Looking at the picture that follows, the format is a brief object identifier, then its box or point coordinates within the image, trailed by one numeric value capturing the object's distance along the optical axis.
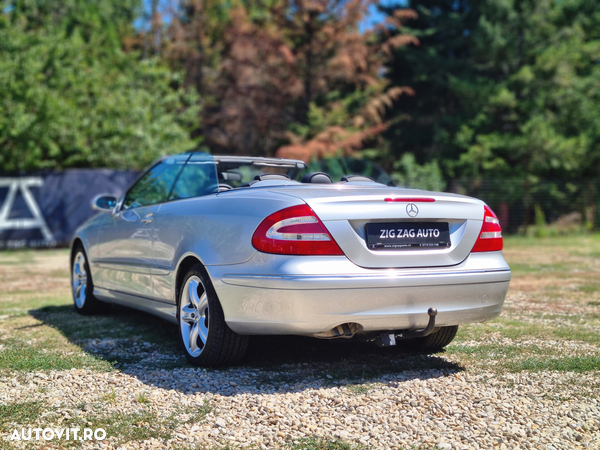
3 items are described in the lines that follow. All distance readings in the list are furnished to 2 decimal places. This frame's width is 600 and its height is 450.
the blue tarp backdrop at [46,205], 18.12
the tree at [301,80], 25.88
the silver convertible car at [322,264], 4.02
